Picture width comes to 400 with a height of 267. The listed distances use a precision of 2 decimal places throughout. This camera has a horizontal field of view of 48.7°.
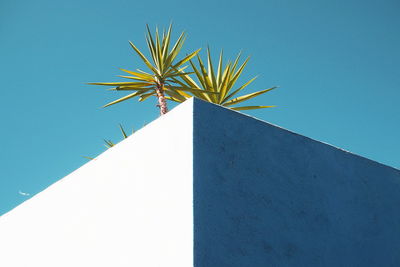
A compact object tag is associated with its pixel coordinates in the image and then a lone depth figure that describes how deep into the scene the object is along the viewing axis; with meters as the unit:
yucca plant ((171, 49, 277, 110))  7.34
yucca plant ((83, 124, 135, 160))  8.06
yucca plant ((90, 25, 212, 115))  7.12
